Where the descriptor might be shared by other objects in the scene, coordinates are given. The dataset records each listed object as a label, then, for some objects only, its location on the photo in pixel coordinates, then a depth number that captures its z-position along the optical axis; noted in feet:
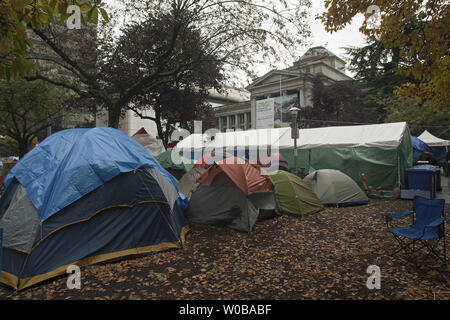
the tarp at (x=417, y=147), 58.99
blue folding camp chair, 15.31
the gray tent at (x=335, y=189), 33.35
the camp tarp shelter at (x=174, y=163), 43.83
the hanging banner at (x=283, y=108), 115.96
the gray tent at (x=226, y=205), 23.97
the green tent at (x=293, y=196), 29.09
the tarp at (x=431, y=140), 63.28
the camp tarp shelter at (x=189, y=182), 29.50
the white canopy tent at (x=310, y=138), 39.65
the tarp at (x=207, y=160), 31.75
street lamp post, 36.57
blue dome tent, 15.05
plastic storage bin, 33.30
